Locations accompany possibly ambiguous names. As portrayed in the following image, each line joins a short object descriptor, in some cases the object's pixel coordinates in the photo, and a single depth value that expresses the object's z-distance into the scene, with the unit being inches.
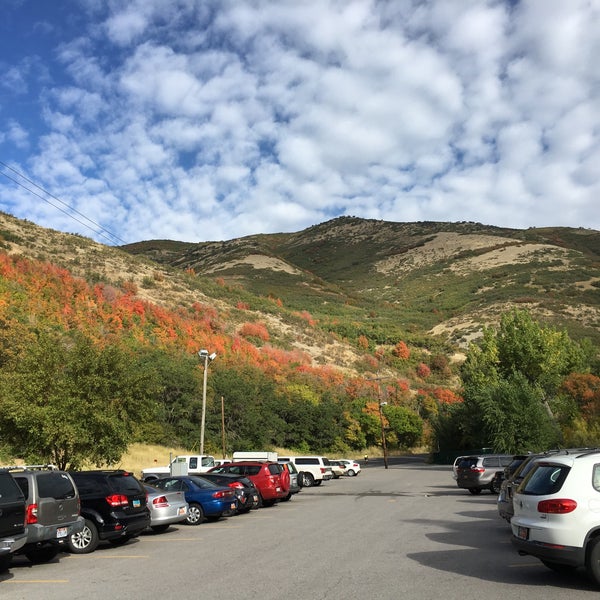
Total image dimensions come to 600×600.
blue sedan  637.9
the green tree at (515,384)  1590.8
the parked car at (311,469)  1344.7
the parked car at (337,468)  1689.2
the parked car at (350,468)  1759.2
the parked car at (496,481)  935.0
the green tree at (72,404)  815.1
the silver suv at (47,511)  384.5
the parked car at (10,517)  339.0
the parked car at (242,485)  711.2
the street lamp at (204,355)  1286.9
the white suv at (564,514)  284.8
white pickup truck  1042.7
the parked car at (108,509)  457.4
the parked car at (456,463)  1012.0
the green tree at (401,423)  2864.2
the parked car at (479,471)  943.0
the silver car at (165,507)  542.6
